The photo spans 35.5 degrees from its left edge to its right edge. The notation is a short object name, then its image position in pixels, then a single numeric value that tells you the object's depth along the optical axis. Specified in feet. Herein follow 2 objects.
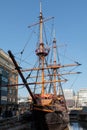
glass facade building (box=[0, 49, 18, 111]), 132.29
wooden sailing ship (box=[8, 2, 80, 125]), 74.85
